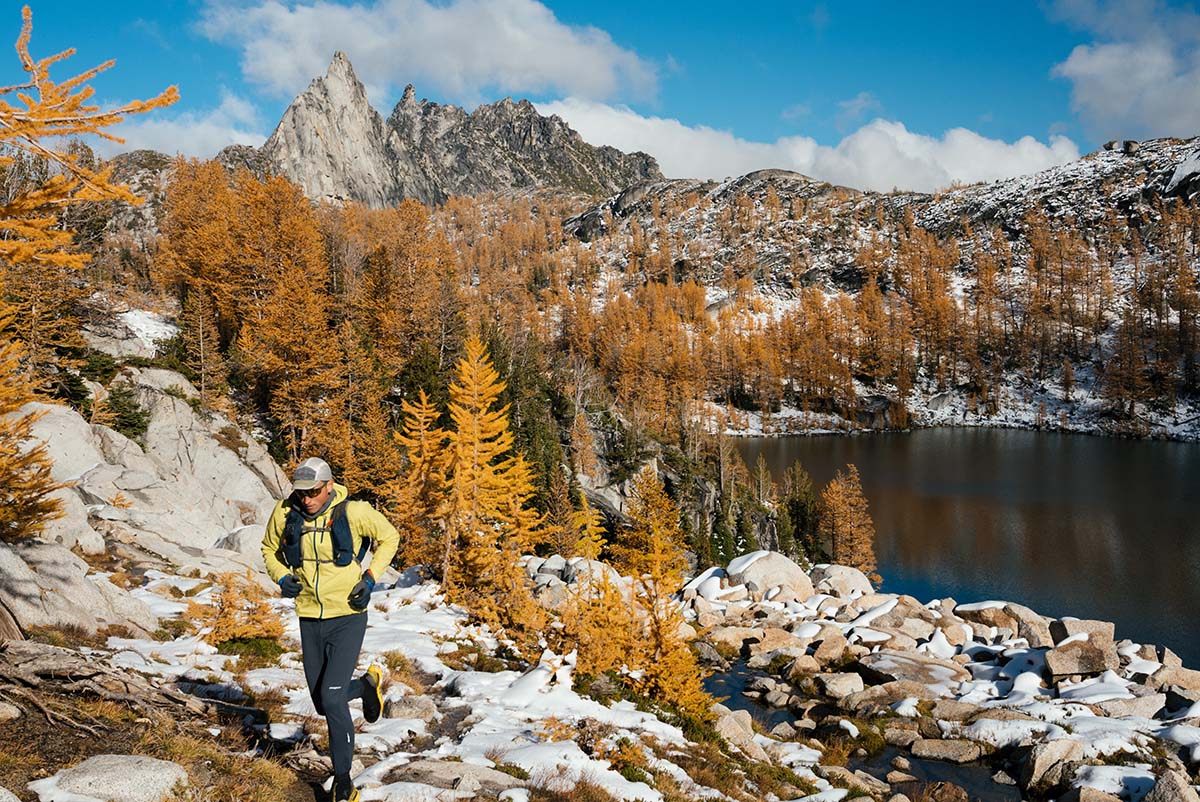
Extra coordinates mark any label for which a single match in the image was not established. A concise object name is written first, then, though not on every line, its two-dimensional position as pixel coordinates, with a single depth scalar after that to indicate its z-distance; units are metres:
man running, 5.28
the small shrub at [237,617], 10.58
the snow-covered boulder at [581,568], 23.11
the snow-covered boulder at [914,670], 21.52
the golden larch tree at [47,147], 3.97
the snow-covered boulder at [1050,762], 15.06
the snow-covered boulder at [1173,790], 11.87
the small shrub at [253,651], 9.86
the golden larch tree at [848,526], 49.62
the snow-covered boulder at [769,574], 31.58
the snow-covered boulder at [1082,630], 22.97
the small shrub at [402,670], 10.38
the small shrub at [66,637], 8.17
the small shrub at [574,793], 6.67
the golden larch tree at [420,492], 21.61
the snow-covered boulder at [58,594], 8.89
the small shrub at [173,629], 10.73
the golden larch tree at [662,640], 13.21
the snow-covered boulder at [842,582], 31.97
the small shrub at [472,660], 12.02
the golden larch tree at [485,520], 14.77
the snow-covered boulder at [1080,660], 20.92
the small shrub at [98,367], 29.08
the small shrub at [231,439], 31.81
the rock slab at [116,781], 4.51
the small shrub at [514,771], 7.21
